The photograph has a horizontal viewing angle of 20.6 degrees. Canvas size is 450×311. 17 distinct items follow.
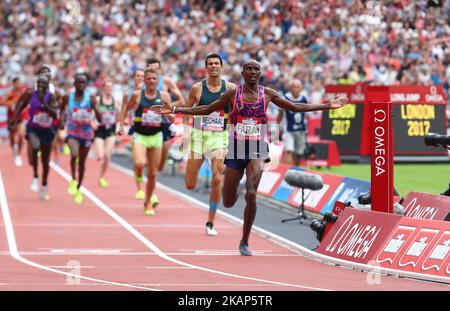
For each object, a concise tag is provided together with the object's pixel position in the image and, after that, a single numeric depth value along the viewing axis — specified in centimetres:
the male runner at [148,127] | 2006
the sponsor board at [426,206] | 1482
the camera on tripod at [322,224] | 1487
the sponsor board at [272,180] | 2308
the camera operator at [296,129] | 2588
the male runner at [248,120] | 1482
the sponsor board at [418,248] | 1248
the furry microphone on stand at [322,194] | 1938
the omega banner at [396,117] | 2906
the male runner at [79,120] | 2241
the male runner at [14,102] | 3250
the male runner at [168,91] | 2022
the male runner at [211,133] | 1717
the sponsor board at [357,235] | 1358
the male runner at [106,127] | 2598
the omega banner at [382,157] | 1403
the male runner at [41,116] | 2262
